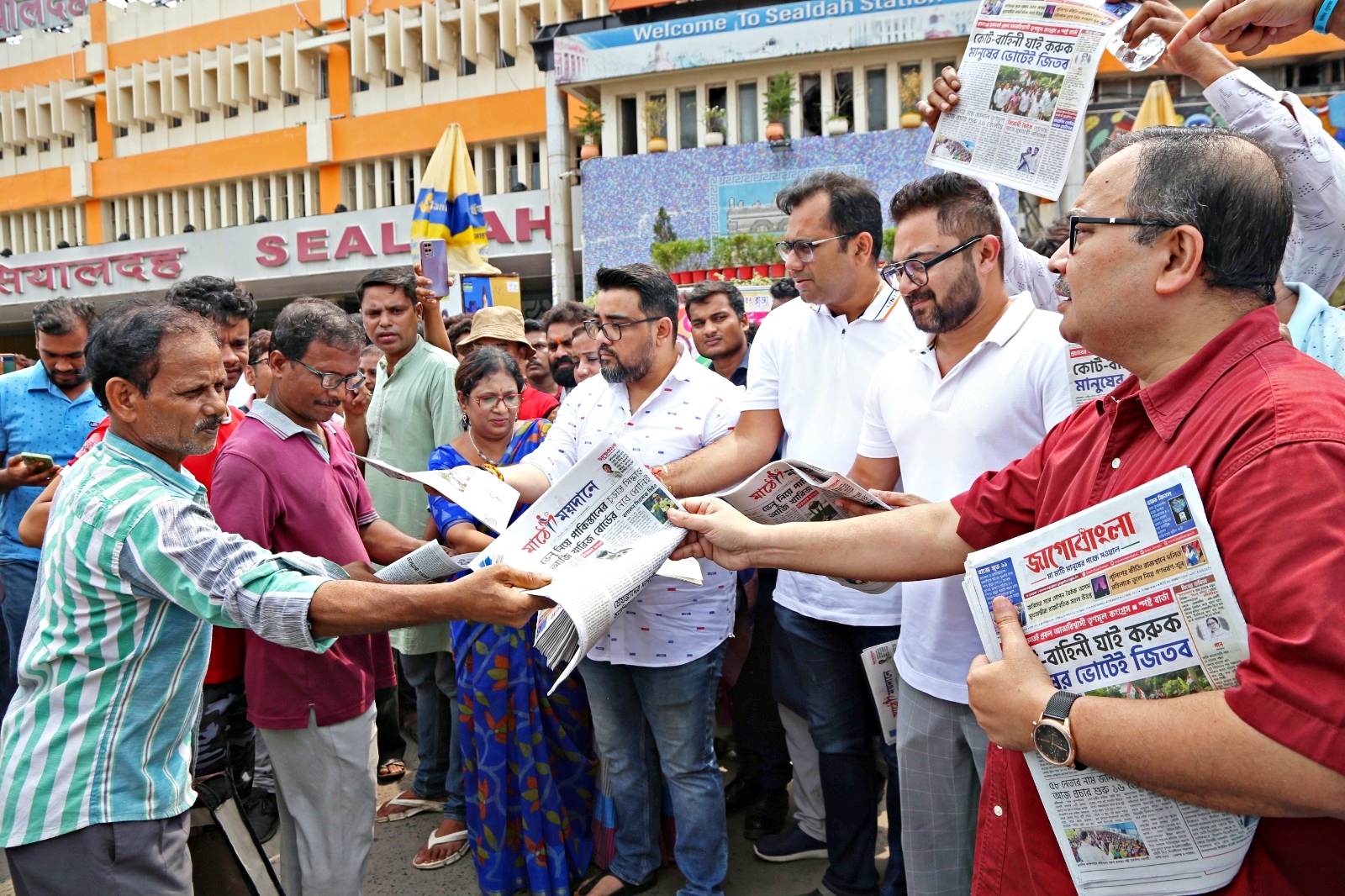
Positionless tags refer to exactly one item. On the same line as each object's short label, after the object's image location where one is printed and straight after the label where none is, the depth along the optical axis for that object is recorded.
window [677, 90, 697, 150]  20.23
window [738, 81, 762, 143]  19.81
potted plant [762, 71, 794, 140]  18.59
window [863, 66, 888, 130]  18.91
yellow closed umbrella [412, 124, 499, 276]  6.75
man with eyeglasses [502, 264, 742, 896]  2.94
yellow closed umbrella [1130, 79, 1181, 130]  4.79
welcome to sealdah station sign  17.64
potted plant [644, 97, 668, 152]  20.00
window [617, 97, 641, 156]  20.61
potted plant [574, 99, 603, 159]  19.97
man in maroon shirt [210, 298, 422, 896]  2.58
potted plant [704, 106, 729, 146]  19.09
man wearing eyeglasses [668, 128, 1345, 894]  1.02
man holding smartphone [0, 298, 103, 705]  4.18
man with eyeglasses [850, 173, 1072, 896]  2.24
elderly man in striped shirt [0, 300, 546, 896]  1.81
